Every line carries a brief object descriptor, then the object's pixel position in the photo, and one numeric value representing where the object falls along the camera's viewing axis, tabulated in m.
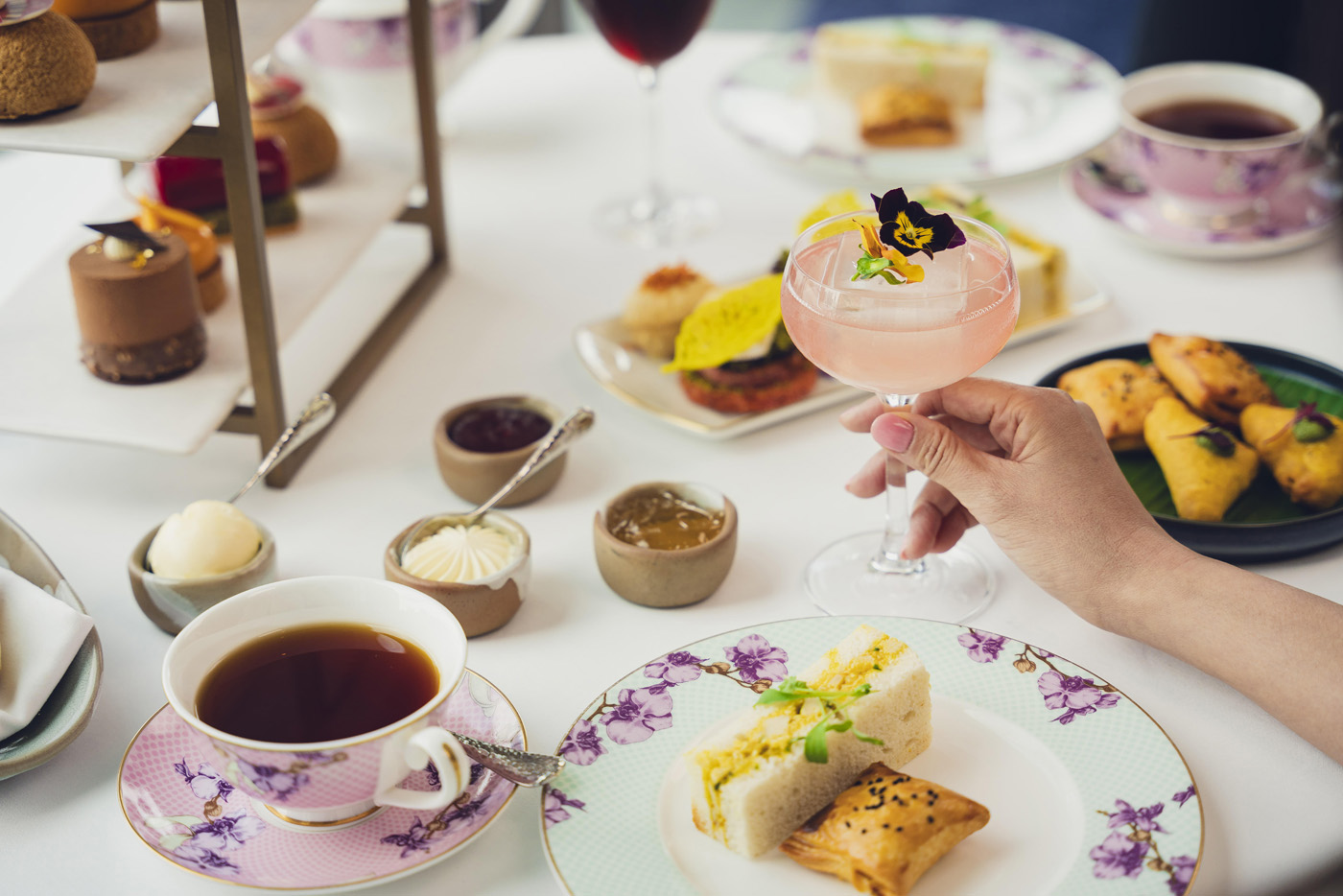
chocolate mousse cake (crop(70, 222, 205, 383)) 1.29
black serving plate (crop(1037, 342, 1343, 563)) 1.21
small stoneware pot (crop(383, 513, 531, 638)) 1.13
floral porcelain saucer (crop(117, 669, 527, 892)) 0.90
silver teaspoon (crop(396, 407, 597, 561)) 1.25
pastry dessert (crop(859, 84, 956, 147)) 2.03
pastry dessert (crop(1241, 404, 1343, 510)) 1.26
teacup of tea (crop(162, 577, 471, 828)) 0.87
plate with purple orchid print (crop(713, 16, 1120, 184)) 1.97
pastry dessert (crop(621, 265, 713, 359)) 1.56
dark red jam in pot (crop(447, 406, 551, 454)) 1.38
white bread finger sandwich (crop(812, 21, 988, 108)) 2.09
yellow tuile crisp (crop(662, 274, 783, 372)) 1.48
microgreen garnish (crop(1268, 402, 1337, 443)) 1.28
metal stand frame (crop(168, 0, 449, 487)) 1.19
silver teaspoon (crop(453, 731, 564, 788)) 0.94
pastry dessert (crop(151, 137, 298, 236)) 1.60
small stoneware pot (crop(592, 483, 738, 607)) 1.18
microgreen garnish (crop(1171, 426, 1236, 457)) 1.28
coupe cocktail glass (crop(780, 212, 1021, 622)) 1.04
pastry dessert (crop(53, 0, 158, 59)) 1.26
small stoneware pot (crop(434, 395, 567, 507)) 1.33
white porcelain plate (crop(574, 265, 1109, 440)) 1.47
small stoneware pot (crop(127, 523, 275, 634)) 1.13
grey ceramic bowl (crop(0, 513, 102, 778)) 0.98
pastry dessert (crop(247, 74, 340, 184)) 1.70
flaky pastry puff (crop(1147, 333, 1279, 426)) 1.37
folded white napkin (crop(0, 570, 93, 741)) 1.01
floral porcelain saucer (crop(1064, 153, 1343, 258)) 1.81
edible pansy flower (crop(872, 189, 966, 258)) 1.04
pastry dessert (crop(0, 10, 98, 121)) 1.13
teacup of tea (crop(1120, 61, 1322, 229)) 1.75
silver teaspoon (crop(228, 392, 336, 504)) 1.30
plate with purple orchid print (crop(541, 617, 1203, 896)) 0.90
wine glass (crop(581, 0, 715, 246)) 1.68
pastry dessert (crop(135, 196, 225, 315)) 1.46
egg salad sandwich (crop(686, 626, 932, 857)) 0.91
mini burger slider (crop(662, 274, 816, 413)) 1.48
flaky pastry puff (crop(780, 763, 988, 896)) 0.87
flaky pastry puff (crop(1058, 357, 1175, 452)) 1.36
